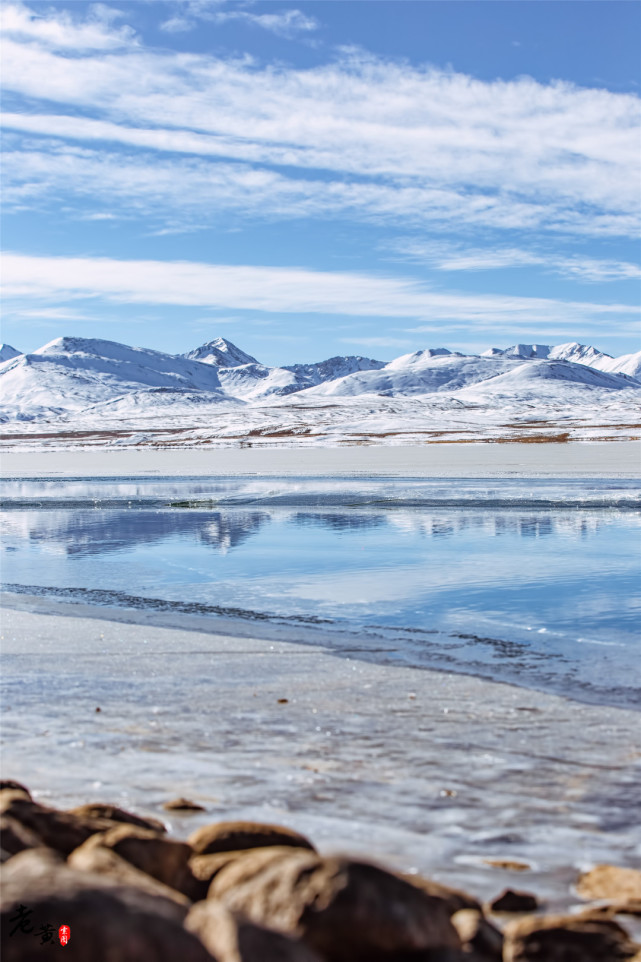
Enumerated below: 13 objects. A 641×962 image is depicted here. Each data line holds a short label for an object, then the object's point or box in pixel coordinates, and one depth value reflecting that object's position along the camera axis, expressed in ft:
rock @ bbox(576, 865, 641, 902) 11.06
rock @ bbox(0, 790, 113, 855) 11.27
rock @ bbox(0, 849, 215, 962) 7.95
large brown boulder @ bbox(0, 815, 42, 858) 10.51
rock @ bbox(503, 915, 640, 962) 9.45
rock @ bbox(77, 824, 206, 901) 10.50
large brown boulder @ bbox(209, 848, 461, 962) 9.03
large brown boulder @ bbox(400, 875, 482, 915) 9.97
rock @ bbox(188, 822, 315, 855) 11.25
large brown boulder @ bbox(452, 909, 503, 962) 9.36
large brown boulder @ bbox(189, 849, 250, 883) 10.64
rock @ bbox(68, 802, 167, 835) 12.02
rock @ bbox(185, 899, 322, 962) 8.37
